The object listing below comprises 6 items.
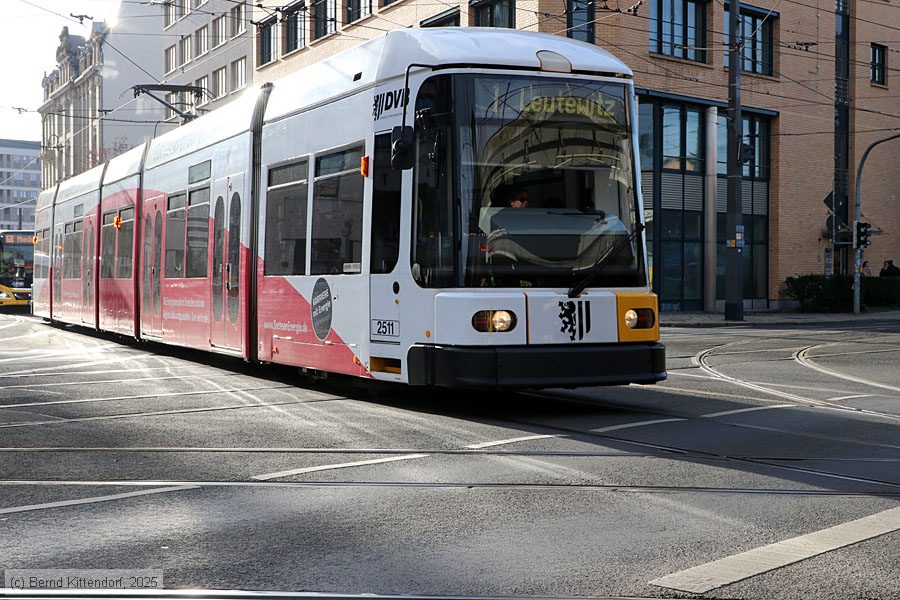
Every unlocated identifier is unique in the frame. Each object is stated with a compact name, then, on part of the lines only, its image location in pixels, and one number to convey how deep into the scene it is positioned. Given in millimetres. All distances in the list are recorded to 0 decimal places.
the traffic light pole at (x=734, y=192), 28516
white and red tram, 9438
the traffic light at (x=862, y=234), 33344
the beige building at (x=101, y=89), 73875
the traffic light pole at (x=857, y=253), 33531
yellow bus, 43812
